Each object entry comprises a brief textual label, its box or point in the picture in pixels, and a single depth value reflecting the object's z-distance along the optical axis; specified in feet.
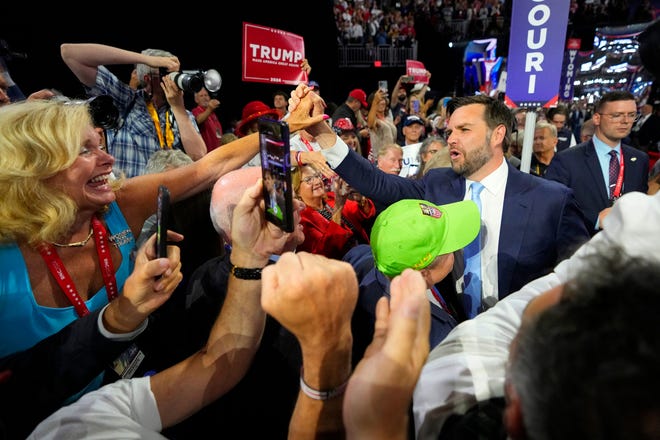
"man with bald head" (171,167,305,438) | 4.13
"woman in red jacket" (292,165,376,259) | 7.88
